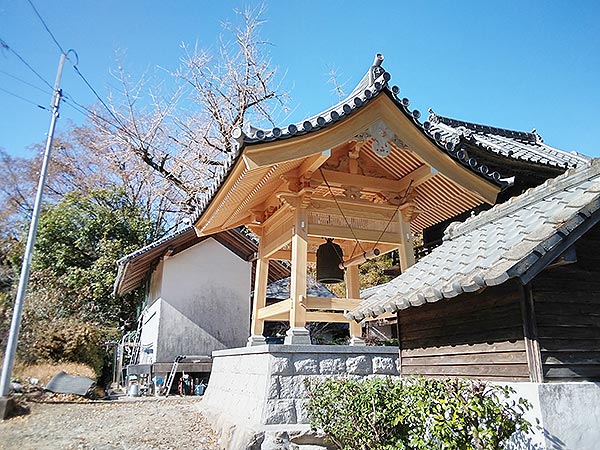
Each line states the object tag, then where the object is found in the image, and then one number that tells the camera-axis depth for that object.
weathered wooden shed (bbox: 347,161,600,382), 2.89
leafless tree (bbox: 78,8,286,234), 16.72
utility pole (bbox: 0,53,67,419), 8.02
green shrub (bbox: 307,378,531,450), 2.83
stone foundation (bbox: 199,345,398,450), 4.78
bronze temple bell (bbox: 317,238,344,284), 6.34
